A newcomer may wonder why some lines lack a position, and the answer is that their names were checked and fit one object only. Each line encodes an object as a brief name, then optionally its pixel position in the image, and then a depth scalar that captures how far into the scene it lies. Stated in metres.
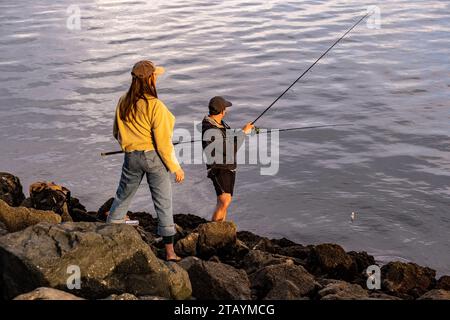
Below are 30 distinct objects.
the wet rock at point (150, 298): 5.74
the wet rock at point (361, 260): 8.25
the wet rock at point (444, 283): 7.47
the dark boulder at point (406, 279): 7.46
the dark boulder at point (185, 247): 7.73
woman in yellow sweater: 6.47
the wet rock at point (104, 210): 9.08
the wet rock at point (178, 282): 6.01
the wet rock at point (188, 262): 6.47
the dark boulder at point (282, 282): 6.32
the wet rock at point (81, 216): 8.87
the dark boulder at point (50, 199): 8.62
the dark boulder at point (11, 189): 9.41
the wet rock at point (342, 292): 6.30
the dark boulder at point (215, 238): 7.84
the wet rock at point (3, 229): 7.12
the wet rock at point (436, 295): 6.54
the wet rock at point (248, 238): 8.91
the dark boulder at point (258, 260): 7.45
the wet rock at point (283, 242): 9.44
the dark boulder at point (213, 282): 6.21
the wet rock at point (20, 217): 7.37
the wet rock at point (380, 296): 6.64
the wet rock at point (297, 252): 8.48
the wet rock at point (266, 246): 8.51
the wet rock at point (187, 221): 9.55
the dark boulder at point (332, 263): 7.82
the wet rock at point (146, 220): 8.95
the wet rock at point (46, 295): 5.11
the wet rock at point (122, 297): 5.48
